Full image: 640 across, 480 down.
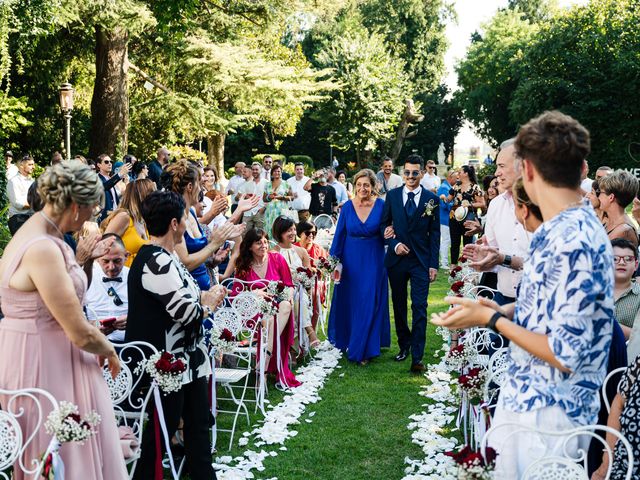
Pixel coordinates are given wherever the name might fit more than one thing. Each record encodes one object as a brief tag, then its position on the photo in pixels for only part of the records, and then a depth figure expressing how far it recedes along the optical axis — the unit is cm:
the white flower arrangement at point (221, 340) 514
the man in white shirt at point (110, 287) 527
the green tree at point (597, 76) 3309
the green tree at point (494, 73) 4734
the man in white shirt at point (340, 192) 1522
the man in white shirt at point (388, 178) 1490
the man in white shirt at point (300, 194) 1430
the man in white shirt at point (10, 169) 1337
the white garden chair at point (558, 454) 230
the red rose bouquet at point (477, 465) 231
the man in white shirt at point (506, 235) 518
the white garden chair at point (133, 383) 393
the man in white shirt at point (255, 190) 1327
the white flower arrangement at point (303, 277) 777
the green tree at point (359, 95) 3628
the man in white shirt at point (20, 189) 1098
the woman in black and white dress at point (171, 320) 385
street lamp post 1661
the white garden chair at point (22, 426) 291
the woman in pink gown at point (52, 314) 300
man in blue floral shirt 220
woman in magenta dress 690
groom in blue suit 730
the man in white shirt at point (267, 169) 1655
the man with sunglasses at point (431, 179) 1611
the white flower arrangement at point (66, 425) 283
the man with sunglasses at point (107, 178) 1055
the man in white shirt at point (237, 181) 1534
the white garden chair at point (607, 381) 328
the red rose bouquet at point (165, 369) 374
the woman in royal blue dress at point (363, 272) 784
